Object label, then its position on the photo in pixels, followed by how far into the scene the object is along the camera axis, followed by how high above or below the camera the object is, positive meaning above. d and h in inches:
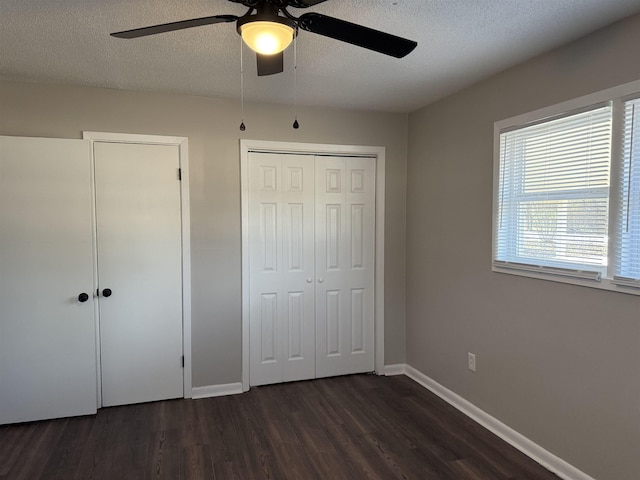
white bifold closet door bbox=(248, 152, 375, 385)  137.2 -16.4
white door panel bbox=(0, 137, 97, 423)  110.7 -17.3
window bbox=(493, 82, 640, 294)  76.5 +6.0
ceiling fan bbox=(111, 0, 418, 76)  56.8 +28.1
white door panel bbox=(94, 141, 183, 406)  120.3 -15.6
